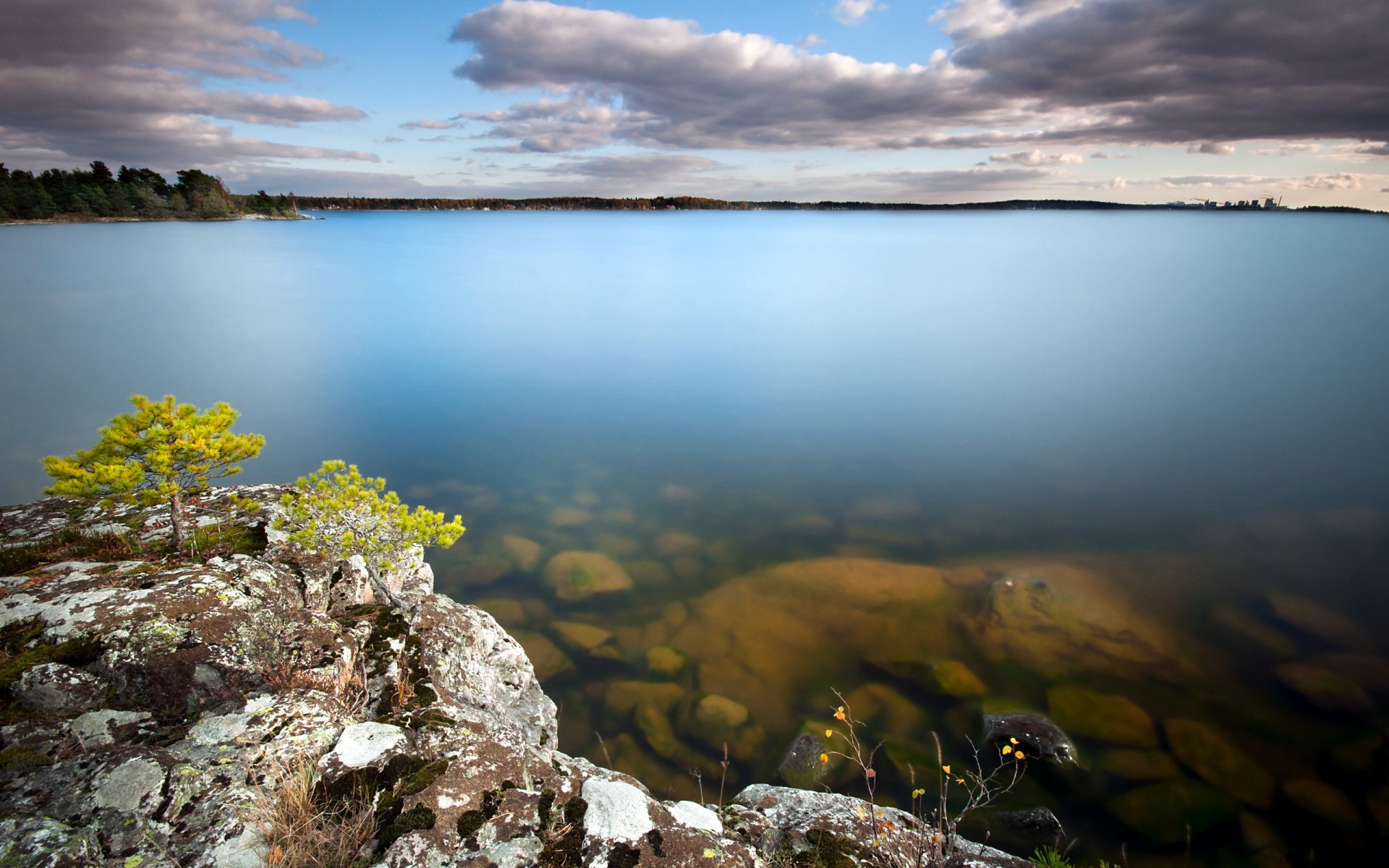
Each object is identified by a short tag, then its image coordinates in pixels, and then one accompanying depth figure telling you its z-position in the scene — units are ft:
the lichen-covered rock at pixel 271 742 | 15.07
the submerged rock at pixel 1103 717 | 36.91
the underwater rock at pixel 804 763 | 34.50
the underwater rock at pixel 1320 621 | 45.01
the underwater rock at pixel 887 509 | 63.94
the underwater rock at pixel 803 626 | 41.63
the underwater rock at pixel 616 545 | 56.54
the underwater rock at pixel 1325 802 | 31.96
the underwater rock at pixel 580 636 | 44.86
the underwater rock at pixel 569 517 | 62.03
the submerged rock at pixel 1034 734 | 35.24
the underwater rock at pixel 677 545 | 56.90
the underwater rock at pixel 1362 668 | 40.73
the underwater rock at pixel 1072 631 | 42.33
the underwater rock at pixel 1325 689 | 39.01
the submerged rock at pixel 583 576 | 50.65
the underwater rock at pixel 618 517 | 62.54
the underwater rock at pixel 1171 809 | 31.73
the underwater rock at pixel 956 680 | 40.37
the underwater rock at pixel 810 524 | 60.59
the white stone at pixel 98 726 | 18.31
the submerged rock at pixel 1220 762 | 33.68
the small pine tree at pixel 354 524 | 29.01
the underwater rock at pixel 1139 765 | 34.50
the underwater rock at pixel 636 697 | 39.60
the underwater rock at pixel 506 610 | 47.21
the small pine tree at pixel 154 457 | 24.03
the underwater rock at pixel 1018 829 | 30.63
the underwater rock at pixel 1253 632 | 44.39
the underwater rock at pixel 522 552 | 54.05
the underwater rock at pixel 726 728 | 37.14
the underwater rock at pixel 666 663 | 42.50
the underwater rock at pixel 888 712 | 38.04
